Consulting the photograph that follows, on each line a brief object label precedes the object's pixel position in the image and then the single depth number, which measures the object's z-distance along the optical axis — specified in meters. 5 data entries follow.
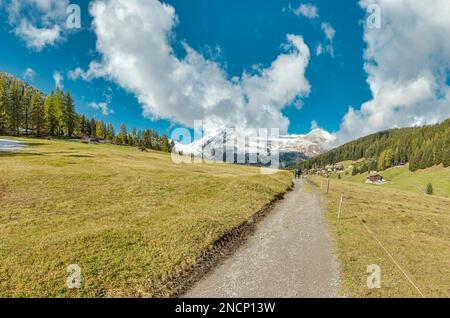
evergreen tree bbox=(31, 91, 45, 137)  103.12
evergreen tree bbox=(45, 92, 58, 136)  106.64
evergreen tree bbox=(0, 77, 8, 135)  93.60
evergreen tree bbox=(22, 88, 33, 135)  104.00
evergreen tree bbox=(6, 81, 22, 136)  98.44
